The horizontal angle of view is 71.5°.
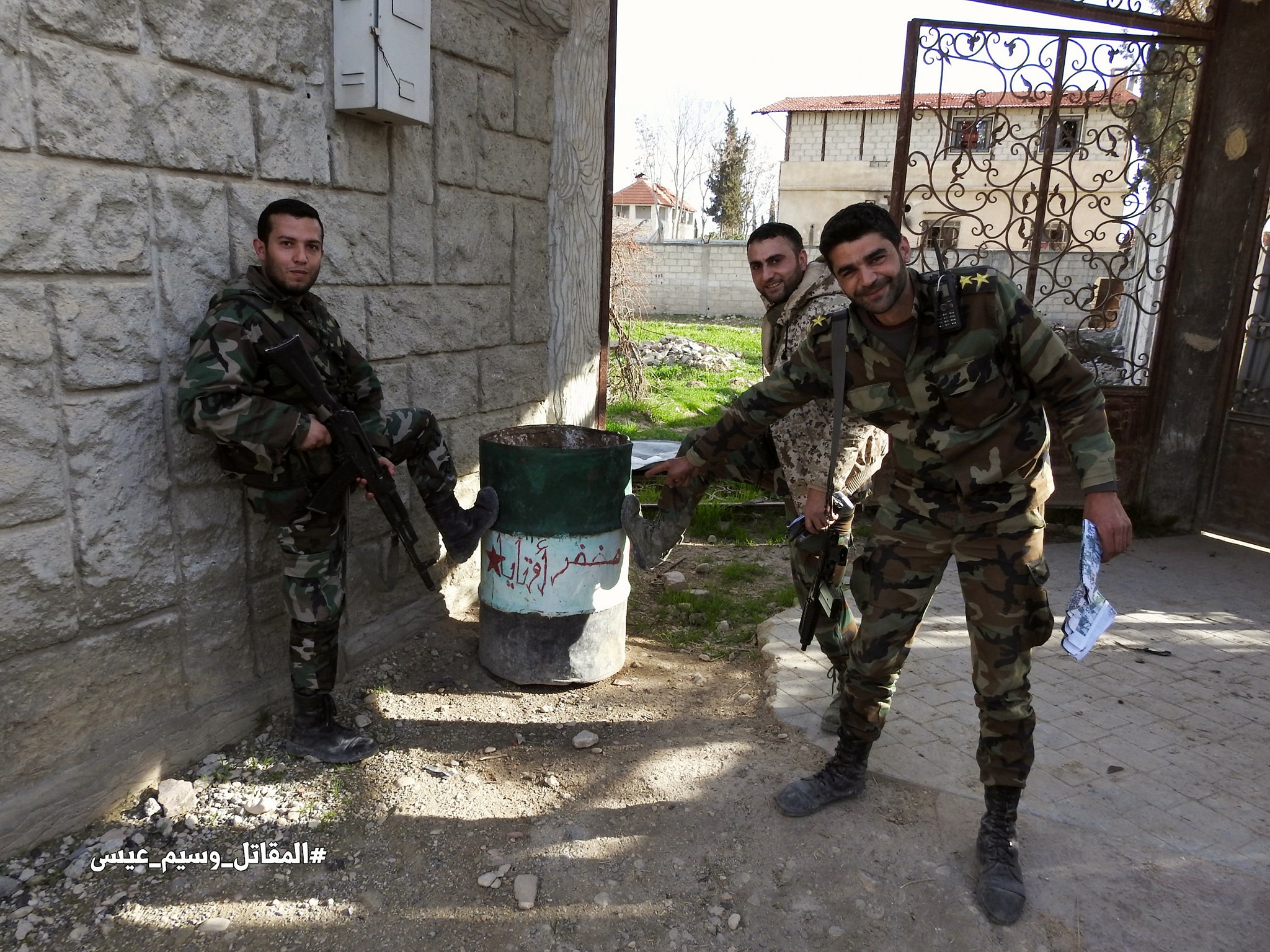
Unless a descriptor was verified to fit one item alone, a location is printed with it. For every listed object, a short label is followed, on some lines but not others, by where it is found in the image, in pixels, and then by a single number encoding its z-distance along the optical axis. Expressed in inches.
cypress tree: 1833.2
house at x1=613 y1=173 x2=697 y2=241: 1853.0
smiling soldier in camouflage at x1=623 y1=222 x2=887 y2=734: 122.1
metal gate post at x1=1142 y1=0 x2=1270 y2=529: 216.2
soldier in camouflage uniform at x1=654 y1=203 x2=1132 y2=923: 95.1
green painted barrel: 136.6
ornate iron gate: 208.1
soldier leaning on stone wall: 104.3
